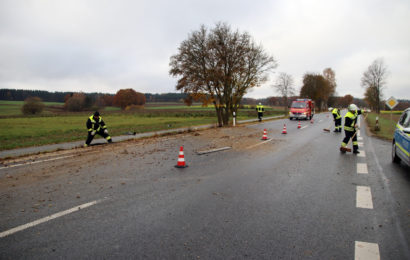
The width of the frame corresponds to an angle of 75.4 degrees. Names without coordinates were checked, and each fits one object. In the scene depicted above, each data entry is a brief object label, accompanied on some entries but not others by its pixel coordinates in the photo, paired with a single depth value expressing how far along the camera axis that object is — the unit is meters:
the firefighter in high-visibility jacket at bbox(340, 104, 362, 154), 9.85
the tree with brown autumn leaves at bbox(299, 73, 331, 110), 74.75
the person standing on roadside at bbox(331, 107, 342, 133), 17.33
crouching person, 12.77
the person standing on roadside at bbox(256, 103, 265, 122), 28.54
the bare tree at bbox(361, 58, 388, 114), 60.88
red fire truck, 32.25
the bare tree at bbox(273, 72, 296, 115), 53.84
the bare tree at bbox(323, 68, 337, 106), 86.38
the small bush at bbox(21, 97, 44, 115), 62.66
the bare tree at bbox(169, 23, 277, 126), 22.00
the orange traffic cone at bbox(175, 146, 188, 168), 7.59
